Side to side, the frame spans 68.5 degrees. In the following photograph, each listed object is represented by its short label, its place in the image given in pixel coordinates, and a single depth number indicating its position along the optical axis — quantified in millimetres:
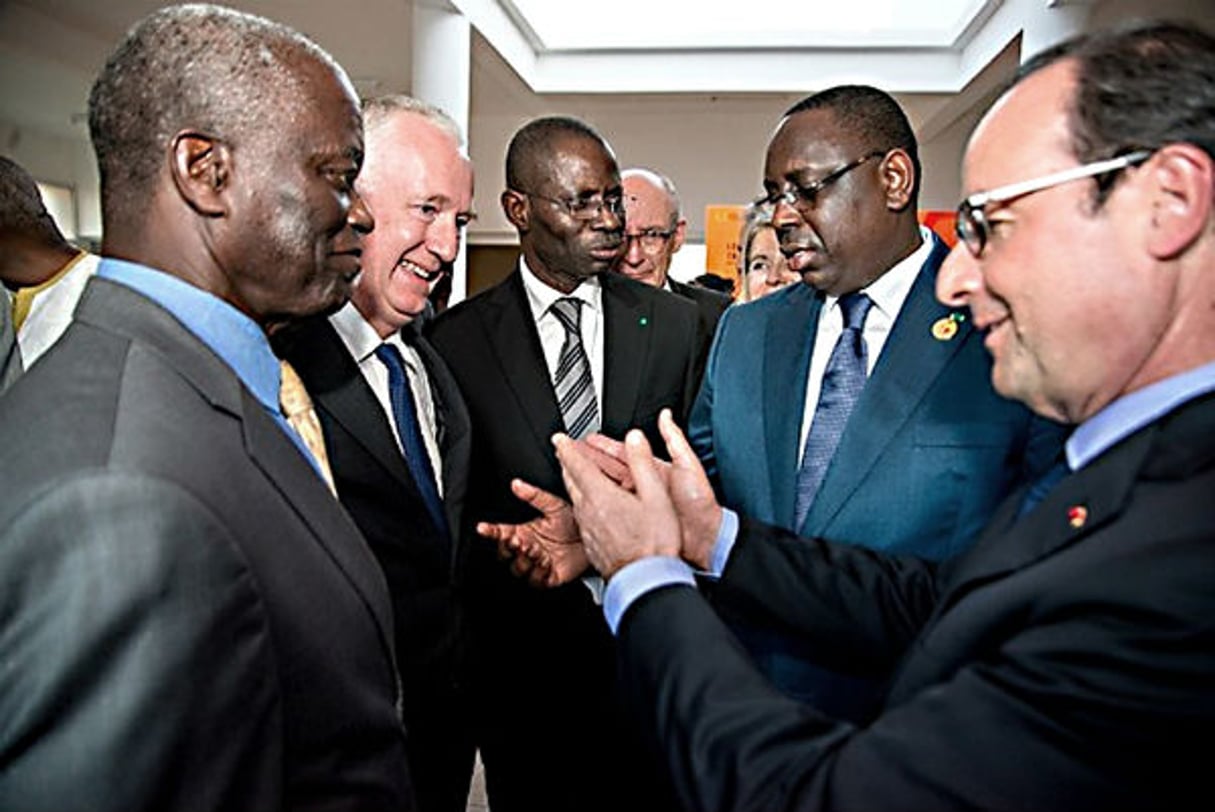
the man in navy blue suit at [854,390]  1573
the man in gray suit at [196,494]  751
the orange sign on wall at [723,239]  5887
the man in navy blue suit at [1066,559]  788
